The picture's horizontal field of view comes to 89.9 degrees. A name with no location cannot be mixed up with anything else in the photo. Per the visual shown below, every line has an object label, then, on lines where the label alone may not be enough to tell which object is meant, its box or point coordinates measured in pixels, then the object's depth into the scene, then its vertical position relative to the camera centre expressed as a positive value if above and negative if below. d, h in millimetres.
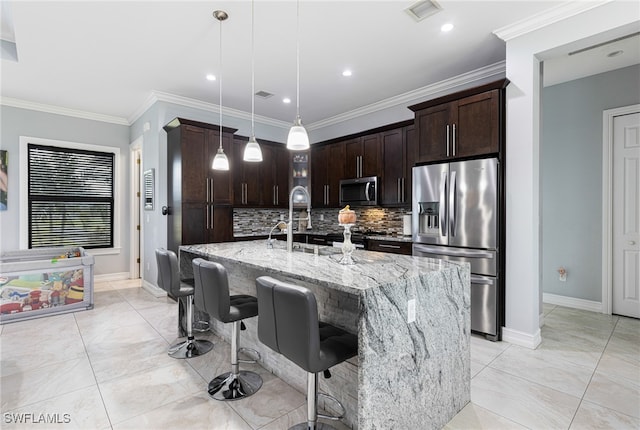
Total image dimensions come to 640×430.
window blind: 5195 +303
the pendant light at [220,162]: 3170 +520
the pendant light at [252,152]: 2920 +571
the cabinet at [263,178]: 5262 +637
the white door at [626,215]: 3754 +0
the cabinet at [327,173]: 5434 +724
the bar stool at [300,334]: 1453 -581
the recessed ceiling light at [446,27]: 2974 +1767
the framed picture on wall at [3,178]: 4859 +551
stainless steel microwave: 4840 +369
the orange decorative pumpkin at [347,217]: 2068 -15
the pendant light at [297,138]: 2402 +583
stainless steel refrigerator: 3133 -98
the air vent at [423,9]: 2684 +1769
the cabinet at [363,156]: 4879 +918
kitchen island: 1479 -632
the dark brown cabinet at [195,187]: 4363 +398
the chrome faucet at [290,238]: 2754 -200
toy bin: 3770 -888
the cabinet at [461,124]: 3152 +962
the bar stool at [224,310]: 2088 -659
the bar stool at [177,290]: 2762 -663
